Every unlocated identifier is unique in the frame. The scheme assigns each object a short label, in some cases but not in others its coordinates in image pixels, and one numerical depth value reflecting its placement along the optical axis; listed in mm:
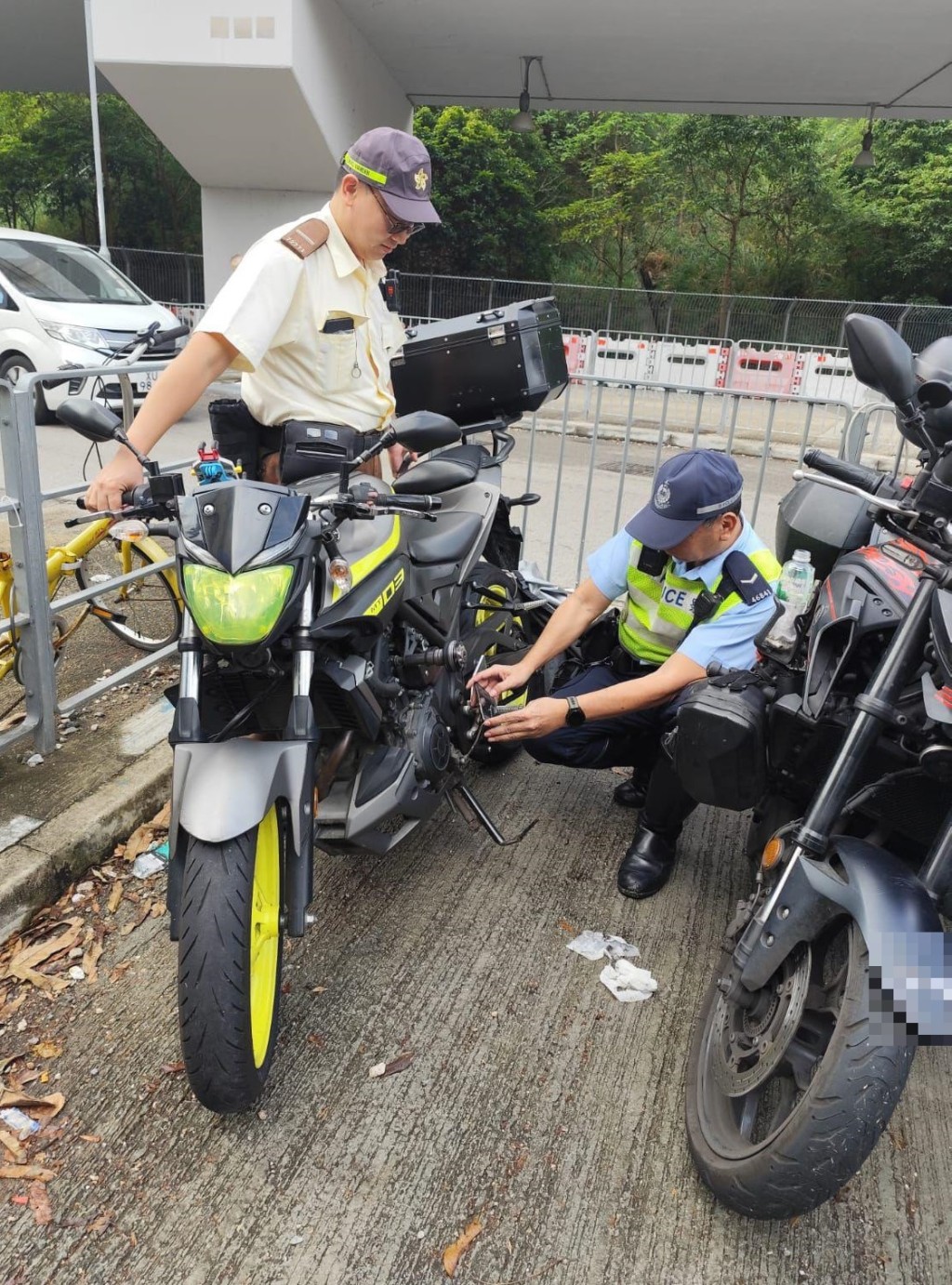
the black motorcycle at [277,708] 1804
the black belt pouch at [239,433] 2812
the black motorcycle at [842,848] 1538
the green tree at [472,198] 23969
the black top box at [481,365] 3160
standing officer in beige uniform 2320
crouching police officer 2631
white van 8977
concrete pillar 10047
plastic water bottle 2391
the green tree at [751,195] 24422
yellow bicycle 3301
